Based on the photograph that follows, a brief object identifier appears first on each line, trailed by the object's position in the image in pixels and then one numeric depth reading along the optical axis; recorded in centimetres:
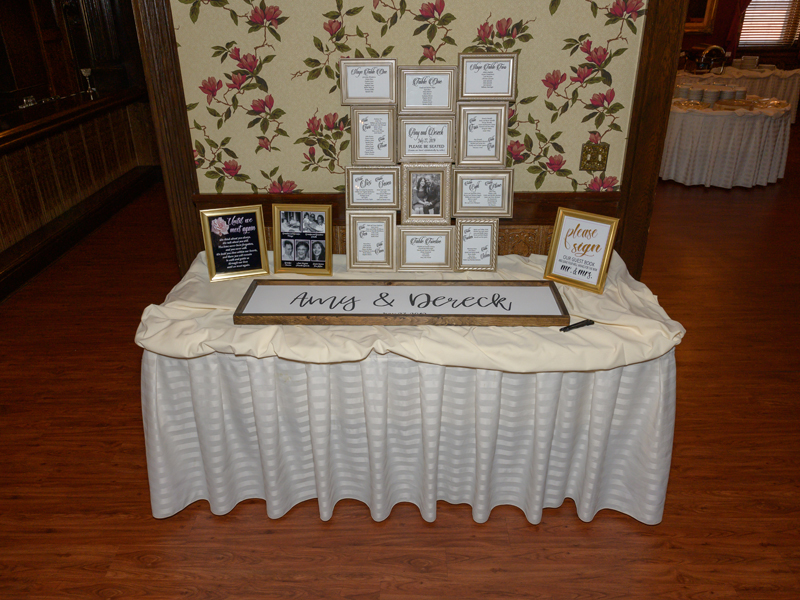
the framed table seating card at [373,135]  164
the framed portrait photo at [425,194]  169
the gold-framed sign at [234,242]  172
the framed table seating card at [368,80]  161
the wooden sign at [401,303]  153
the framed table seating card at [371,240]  175
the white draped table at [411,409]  146
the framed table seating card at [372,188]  170
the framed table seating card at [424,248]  176
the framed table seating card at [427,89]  161
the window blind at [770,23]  810
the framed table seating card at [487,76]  160
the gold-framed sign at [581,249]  166
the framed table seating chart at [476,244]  176
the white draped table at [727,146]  476
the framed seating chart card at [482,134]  164
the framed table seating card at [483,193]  170
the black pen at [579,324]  150
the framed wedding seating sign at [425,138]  165
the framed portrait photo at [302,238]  176
